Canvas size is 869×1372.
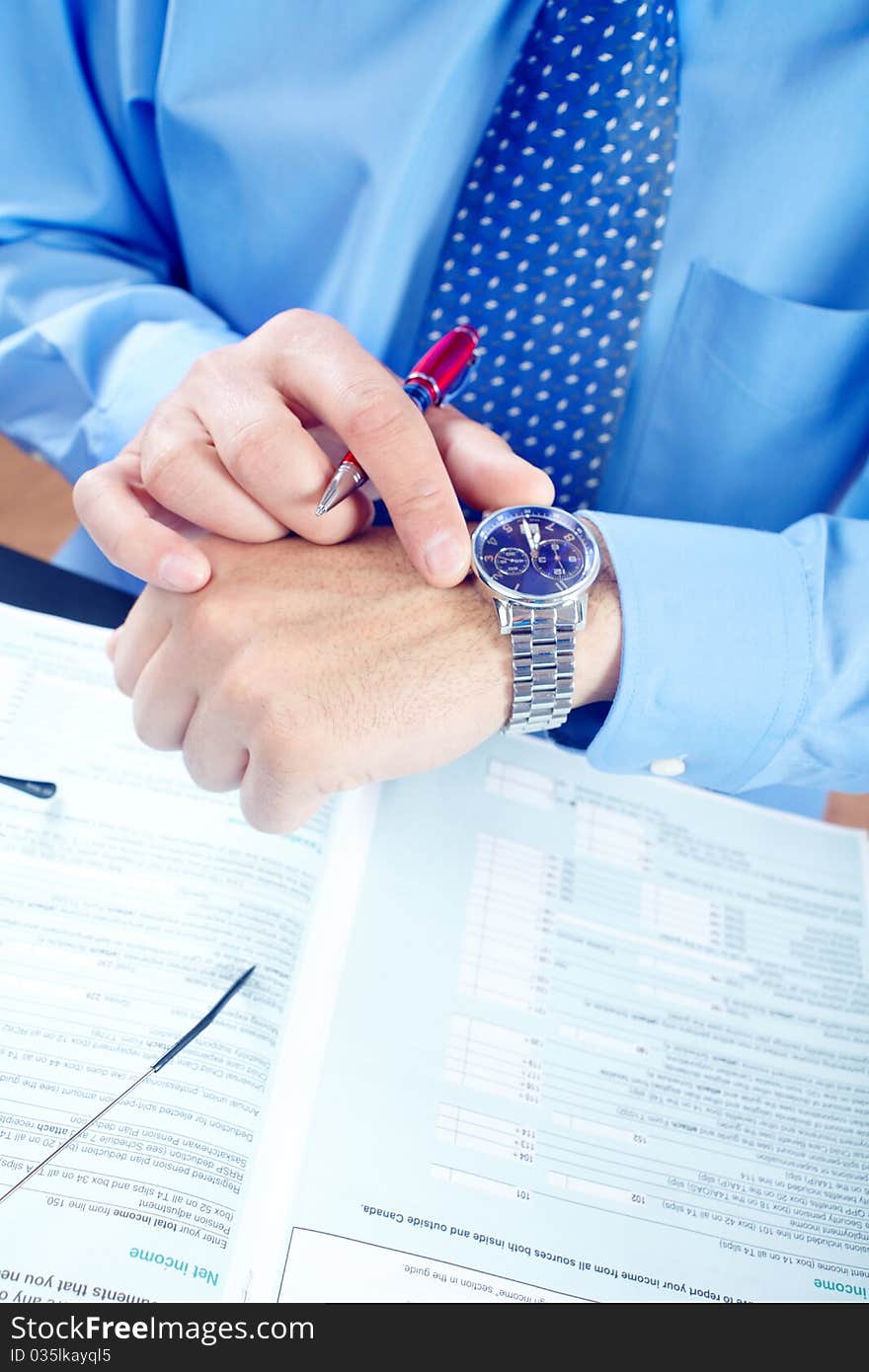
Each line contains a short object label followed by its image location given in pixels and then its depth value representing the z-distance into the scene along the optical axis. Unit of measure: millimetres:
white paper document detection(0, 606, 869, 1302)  563
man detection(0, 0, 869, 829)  700
